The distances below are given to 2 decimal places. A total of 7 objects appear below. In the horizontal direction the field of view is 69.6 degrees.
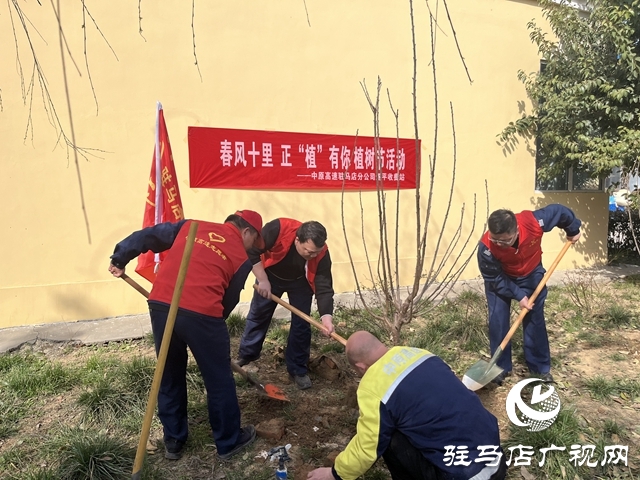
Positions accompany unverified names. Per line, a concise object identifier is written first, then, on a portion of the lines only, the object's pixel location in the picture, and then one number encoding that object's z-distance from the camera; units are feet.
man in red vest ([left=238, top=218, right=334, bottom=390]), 11.35
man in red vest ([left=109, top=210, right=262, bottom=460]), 8.21
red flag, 13.58
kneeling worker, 5.92
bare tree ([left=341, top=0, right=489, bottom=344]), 12.10
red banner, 17.49
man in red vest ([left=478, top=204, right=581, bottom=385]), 11.71
